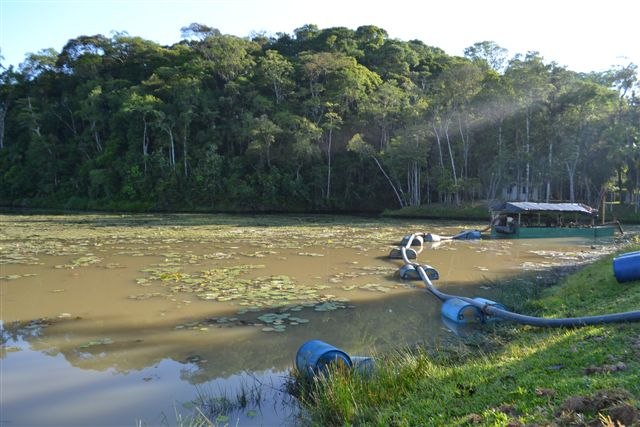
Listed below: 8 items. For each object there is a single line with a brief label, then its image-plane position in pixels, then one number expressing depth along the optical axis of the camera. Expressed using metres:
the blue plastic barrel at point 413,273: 11.59
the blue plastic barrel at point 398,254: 14.88
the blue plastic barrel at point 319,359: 5.12
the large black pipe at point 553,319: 5.44
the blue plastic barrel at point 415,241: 17.14
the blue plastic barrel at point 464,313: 7.86
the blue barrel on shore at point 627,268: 7.80
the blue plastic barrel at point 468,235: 21.47
